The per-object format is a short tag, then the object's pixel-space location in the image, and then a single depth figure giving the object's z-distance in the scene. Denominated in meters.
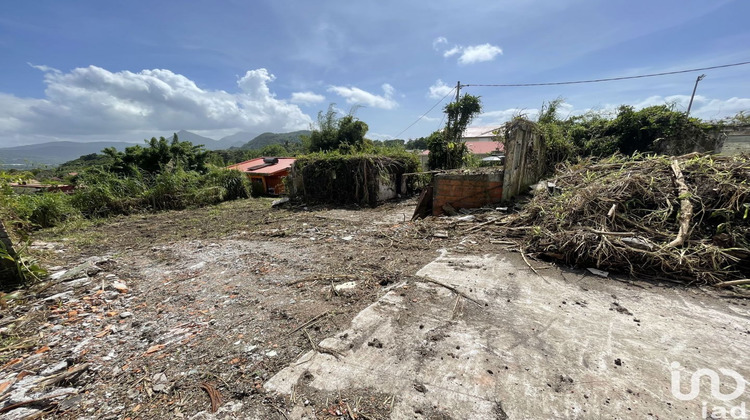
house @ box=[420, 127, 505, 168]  22.38
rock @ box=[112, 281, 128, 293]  3.18
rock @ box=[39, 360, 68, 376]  1.85
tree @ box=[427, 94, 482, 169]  11.21
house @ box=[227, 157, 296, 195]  14.21
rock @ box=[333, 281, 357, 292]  2.96
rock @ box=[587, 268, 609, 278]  3.01
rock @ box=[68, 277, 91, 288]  3.20
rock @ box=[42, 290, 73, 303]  2.84
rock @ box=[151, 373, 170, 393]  1.69
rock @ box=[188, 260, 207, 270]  3.85
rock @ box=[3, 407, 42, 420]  1.51
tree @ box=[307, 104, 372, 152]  18.59
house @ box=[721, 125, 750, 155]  8.92
